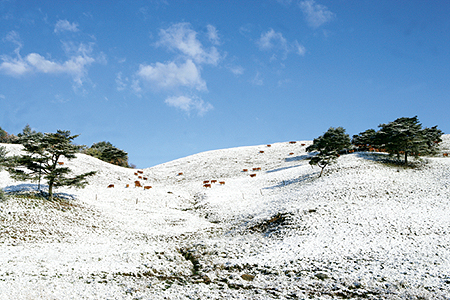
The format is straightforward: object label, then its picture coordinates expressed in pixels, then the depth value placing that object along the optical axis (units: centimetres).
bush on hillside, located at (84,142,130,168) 7407
